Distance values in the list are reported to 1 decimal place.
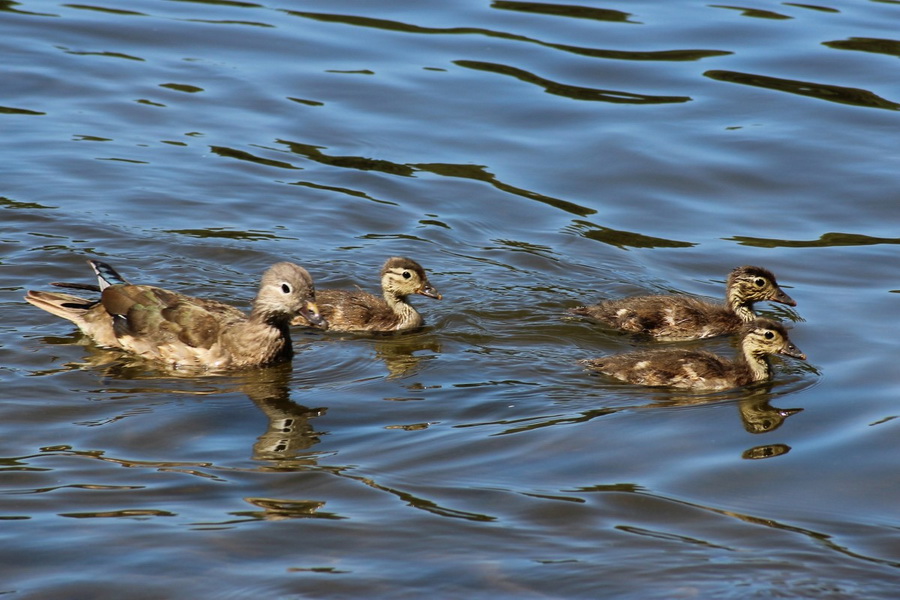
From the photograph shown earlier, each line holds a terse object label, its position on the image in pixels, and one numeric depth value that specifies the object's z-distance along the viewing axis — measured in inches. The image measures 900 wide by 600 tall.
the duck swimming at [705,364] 392.2
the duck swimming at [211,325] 414.6
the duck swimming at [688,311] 444.1
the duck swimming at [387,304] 451.8
